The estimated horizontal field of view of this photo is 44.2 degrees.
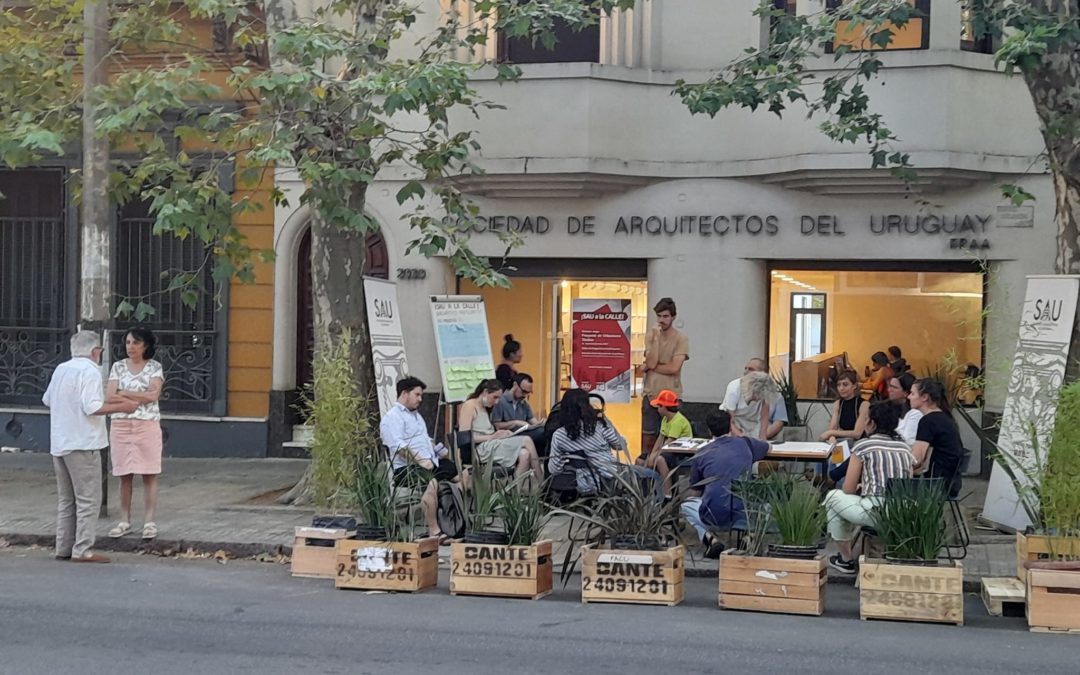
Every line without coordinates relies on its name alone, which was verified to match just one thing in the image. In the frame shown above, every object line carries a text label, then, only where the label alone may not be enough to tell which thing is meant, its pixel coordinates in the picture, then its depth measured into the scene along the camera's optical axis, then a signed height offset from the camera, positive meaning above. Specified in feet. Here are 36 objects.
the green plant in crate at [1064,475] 28.63 -3.18
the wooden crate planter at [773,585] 27.89 -5.51
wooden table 36.58 -3.55
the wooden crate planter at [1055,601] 26.40 -5.38
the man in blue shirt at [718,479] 31.83 -3.76
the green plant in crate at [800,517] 28.30 -4.11
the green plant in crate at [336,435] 37.81 -3.49
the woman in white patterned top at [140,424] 36.42 -3.15
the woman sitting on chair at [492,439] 38.60 -3.60
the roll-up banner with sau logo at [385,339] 40.32 -0.72
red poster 52.44 -1.10
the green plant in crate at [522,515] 29.66 -4.41
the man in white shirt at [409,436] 35.76 -3.25
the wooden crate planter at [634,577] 28.89 -5.59
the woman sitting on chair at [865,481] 30.45 -3.58
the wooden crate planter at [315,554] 32.01 -5.81
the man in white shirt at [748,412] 41.88 -2.78
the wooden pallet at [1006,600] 28.04 -5.72
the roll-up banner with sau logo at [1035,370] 34.96 -1.05
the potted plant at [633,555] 28.91 -5.11
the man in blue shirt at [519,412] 42.04 -3.07
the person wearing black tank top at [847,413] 41.04 -2.75
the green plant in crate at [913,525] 27.63 -4.12
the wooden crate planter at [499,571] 29.53 -5.65
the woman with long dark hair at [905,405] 35.53 -2.30
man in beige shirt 45.11 -1.18
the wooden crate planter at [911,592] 26.96 -5.43
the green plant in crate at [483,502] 30.53 -4.30
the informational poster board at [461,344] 44.11 -0.90
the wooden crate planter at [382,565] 30.32 -5.72
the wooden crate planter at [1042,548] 27.93 -4.65
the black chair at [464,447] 38.12 -3.82
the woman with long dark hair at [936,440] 32.71 -2.77
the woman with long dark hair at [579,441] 35.24 -3.23
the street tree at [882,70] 32.83 +6.94
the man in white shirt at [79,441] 33.78 -3.39
